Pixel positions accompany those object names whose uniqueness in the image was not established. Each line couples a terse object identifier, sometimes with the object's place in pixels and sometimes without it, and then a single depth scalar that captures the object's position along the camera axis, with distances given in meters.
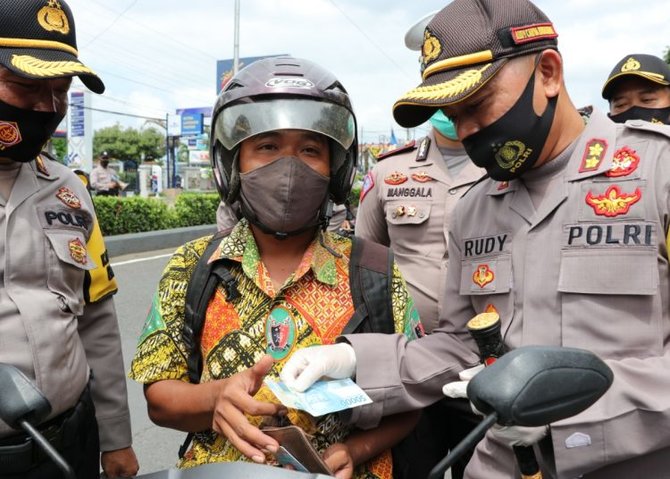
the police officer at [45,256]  1.79
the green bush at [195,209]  14.26
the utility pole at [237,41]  20.16
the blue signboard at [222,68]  25.58
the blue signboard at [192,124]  47.69
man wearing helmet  1.56
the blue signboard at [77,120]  23.38
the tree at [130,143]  67.44
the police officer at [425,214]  2.42
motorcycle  0.93
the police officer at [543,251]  1.28
